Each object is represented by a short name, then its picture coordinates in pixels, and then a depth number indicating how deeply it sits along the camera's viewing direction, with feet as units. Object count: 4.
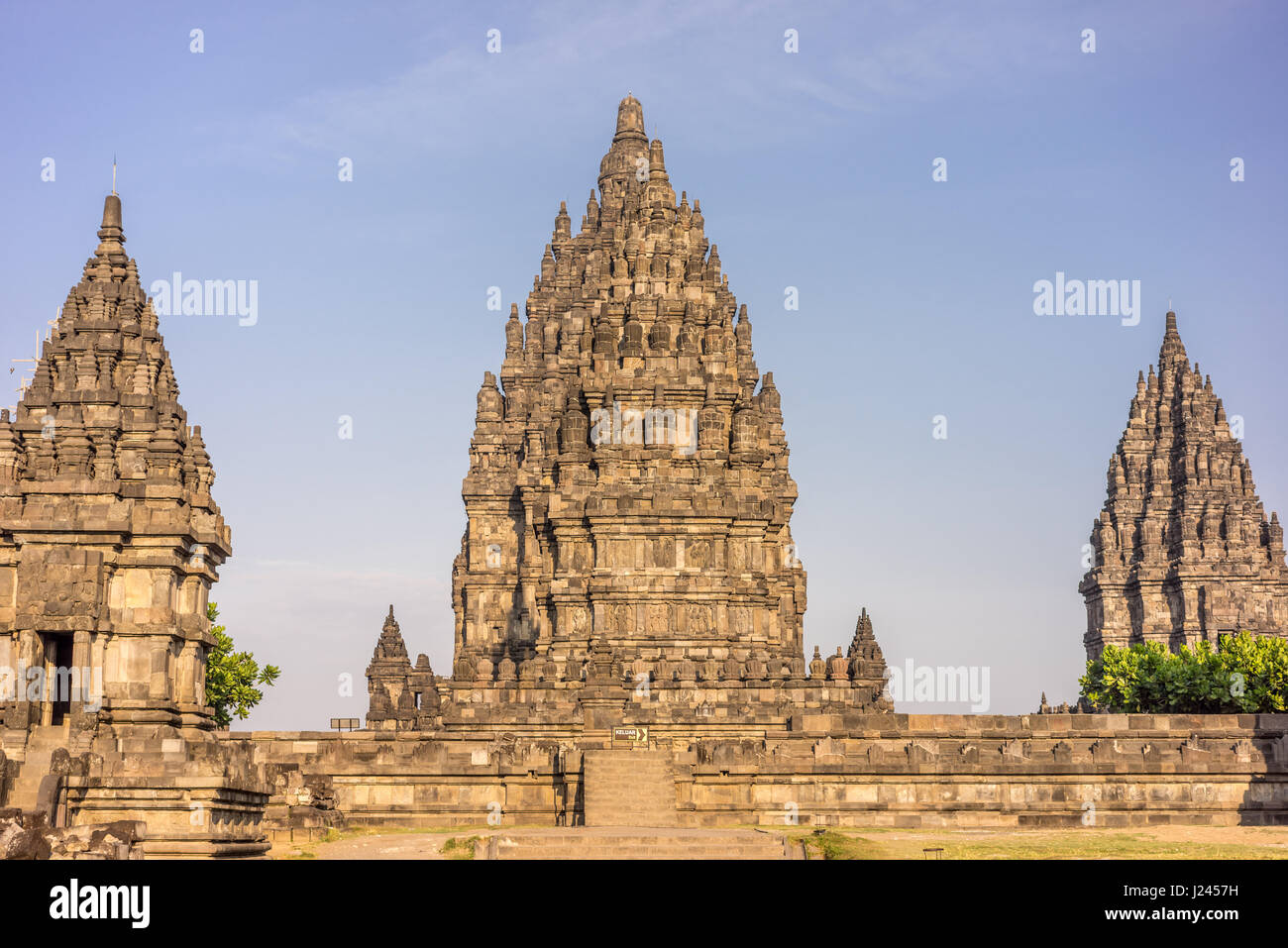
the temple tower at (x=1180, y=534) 378.32
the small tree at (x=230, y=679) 224.33
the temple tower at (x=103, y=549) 131.64
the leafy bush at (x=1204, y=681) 240.73
